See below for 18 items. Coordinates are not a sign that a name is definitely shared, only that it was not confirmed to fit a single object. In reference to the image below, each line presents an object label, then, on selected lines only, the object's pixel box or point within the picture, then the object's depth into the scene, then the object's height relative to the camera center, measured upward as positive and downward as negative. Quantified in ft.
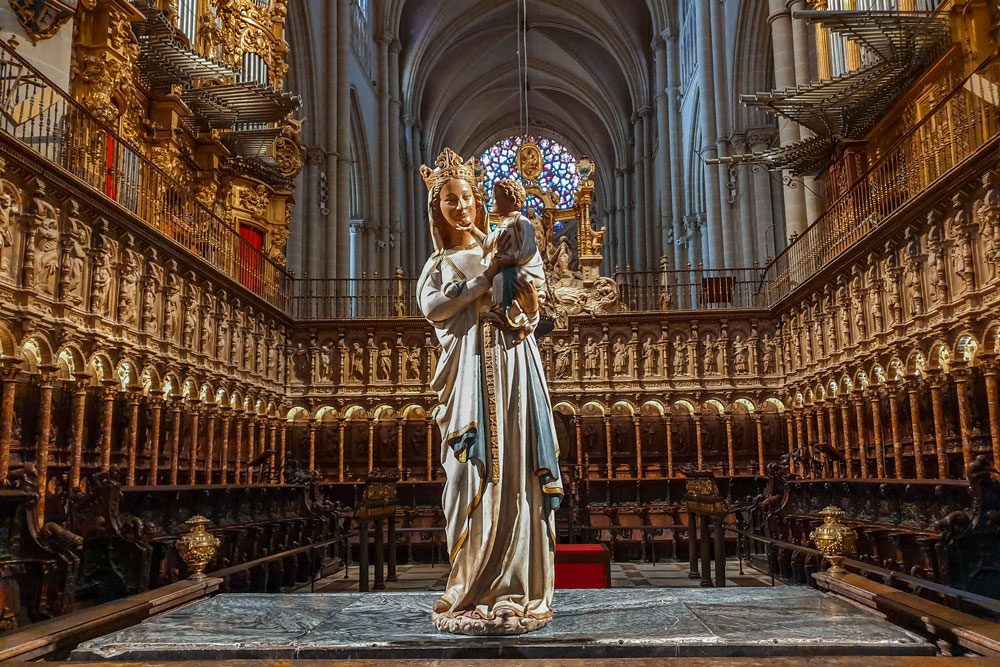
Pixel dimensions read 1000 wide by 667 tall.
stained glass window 156.97 +56.43
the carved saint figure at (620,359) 57.41 +6.84
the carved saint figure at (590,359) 57.47 +6.91
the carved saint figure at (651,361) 57.41 +6.67
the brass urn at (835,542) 16.07 -1.64
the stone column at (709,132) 77.66 +30.16
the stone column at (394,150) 100.37 +37.53
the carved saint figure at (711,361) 56.85 +6.54
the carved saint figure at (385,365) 57.67 +6.75
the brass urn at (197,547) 15.84 -1.52
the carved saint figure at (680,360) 57.11 +6.68
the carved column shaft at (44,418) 29.43 +1.81
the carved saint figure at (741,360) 56.44 +6.54
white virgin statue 11.58 +0.02
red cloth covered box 24.90 -3.23
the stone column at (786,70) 55.47 +25.51
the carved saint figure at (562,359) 57.41 +6.91
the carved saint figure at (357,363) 57.82 +6.93
